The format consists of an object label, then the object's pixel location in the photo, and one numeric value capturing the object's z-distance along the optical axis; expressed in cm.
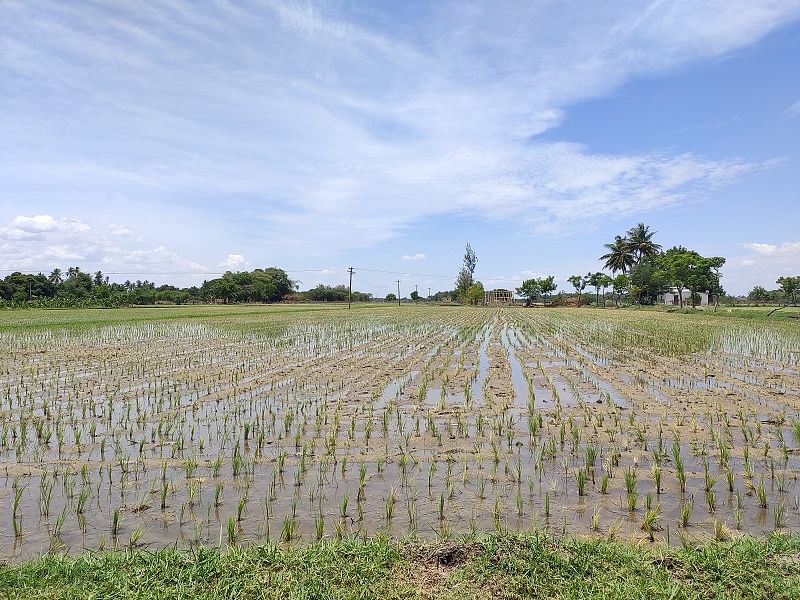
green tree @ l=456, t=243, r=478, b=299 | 9281
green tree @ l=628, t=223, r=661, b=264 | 6850
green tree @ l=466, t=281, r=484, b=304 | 8525
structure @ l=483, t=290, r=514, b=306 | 8875
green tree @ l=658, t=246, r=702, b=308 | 4572
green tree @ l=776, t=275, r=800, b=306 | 5484
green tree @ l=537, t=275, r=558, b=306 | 8162
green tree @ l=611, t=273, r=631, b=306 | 6318
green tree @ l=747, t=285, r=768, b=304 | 7400
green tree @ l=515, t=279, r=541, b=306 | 8172
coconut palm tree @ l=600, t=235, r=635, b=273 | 7012
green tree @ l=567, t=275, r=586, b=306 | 7925
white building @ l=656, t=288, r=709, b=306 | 7105
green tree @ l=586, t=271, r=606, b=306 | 7315
